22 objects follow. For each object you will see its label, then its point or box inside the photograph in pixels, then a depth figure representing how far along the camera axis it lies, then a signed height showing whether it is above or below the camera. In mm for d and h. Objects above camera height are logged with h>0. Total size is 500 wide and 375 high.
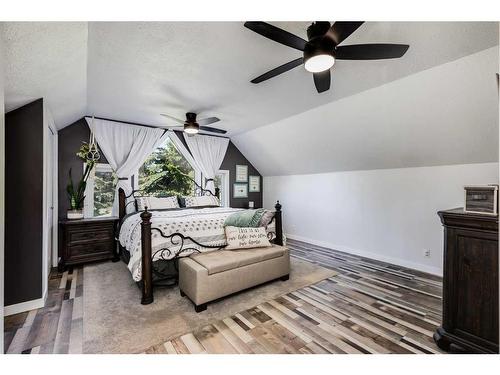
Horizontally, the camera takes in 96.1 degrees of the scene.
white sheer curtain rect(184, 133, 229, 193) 5176 +756
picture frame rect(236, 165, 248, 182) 5945 +303
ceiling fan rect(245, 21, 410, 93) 1421 +983
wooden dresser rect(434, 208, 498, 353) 1474 -675
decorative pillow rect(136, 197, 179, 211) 4059 -352
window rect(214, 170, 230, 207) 5762 -71
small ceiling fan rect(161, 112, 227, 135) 3588 +998
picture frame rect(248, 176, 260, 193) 6160 +11
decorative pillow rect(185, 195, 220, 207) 4613 -353
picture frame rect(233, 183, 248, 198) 5863 -152
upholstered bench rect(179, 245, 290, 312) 2273 -968
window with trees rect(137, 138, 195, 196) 4746 +234
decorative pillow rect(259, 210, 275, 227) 3305 -508
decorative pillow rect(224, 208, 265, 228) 3114 -487
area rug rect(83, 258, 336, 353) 1834 -1271
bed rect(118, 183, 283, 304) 2410 -697
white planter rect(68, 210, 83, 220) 3521 -485
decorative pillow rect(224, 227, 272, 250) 2883 -704
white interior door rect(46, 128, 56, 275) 3279 -225
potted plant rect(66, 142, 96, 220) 3532 -88
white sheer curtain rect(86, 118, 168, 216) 4129 +728
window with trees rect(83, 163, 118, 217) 4012 -139
